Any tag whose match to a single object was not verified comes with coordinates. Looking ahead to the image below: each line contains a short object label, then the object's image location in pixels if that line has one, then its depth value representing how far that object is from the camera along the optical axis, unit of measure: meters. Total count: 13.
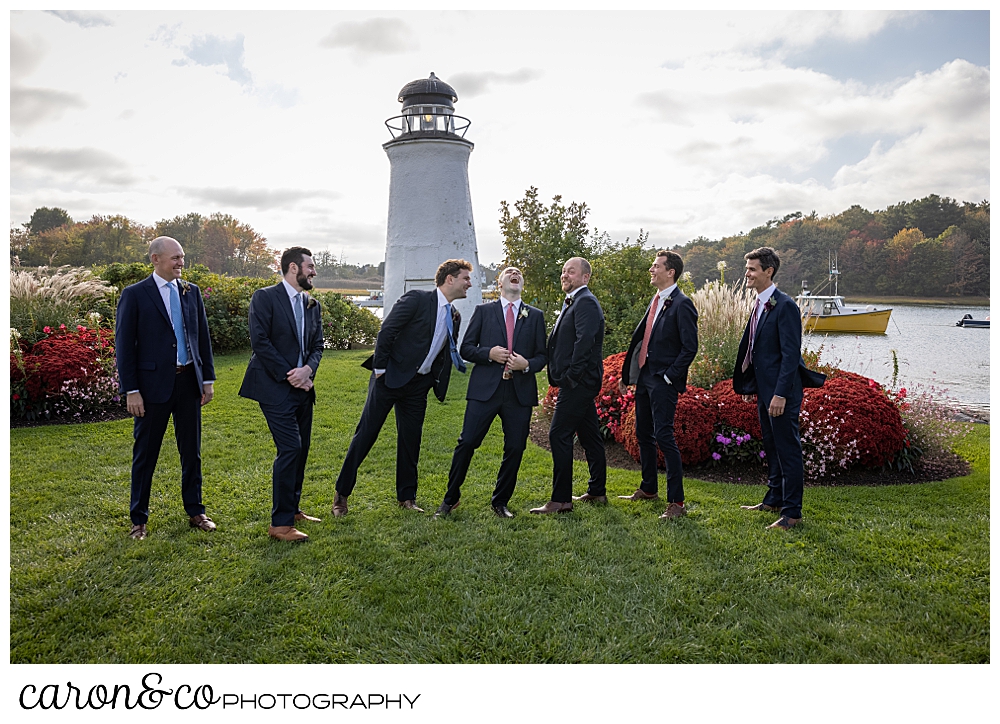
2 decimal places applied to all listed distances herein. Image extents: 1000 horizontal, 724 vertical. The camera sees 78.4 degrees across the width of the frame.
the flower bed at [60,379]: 8.33
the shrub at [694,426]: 6.56
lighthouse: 13.42
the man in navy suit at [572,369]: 5.14
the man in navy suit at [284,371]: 4.55
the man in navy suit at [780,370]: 4.86
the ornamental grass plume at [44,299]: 9.41
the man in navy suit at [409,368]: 5.15
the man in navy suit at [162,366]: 4.45
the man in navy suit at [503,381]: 5.14
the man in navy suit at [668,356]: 5.16
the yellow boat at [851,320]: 33.91
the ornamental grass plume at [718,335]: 7.71
